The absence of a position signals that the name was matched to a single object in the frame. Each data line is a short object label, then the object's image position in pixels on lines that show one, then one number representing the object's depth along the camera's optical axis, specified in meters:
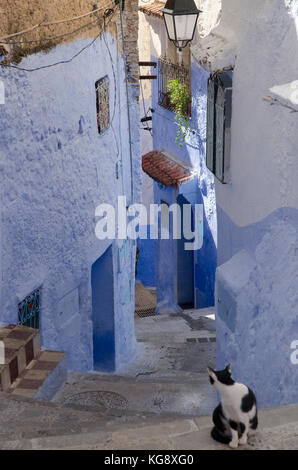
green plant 13.71
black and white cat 3.72
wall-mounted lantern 7.44
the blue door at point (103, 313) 10.34
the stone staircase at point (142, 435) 3.86
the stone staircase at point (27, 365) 5.88
